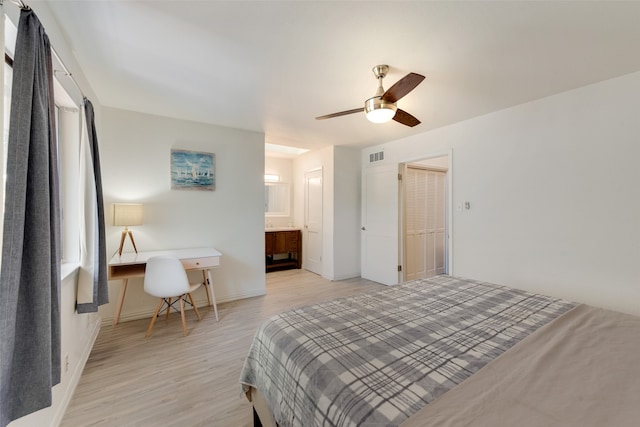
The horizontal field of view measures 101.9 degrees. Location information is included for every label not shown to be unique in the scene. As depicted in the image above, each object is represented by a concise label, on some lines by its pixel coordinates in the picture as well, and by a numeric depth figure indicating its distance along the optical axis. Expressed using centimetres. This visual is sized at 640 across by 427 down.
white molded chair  254
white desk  264
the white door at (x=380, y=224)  424
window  206
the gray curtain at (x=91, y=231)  202
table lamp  274
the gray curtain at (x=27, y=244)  101
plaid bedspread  90
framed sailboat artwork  329
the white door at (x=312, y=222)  502
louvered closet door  442
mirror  573
